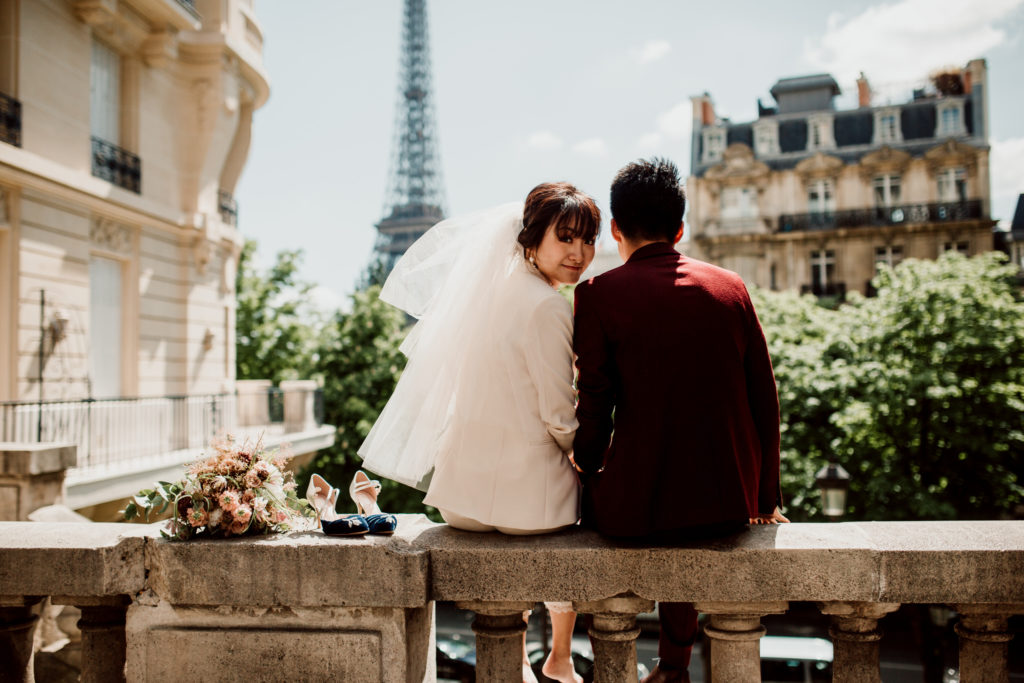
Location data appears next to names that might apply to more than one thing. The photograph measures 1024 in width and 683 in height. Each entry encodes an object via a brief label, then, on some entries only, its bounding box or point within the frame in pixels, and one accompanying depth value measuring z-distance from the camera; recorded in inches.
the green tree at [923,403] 693.9
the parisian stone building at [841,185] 1343.5
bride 109.6
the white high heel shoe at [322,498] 114.9
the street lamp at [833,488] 405.7
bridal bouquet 106.0
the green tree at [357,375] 885.8
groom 100.2
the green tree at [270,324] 1246.9
